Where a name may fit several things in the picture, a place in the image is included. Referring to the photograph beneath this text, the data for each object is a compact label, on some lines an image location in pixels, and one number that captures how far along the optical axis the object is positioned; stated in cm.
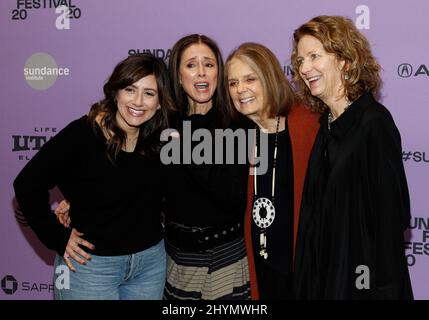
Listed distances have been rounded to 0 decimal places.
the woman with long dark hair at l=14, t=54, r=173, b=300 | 189
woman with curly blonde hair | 161
